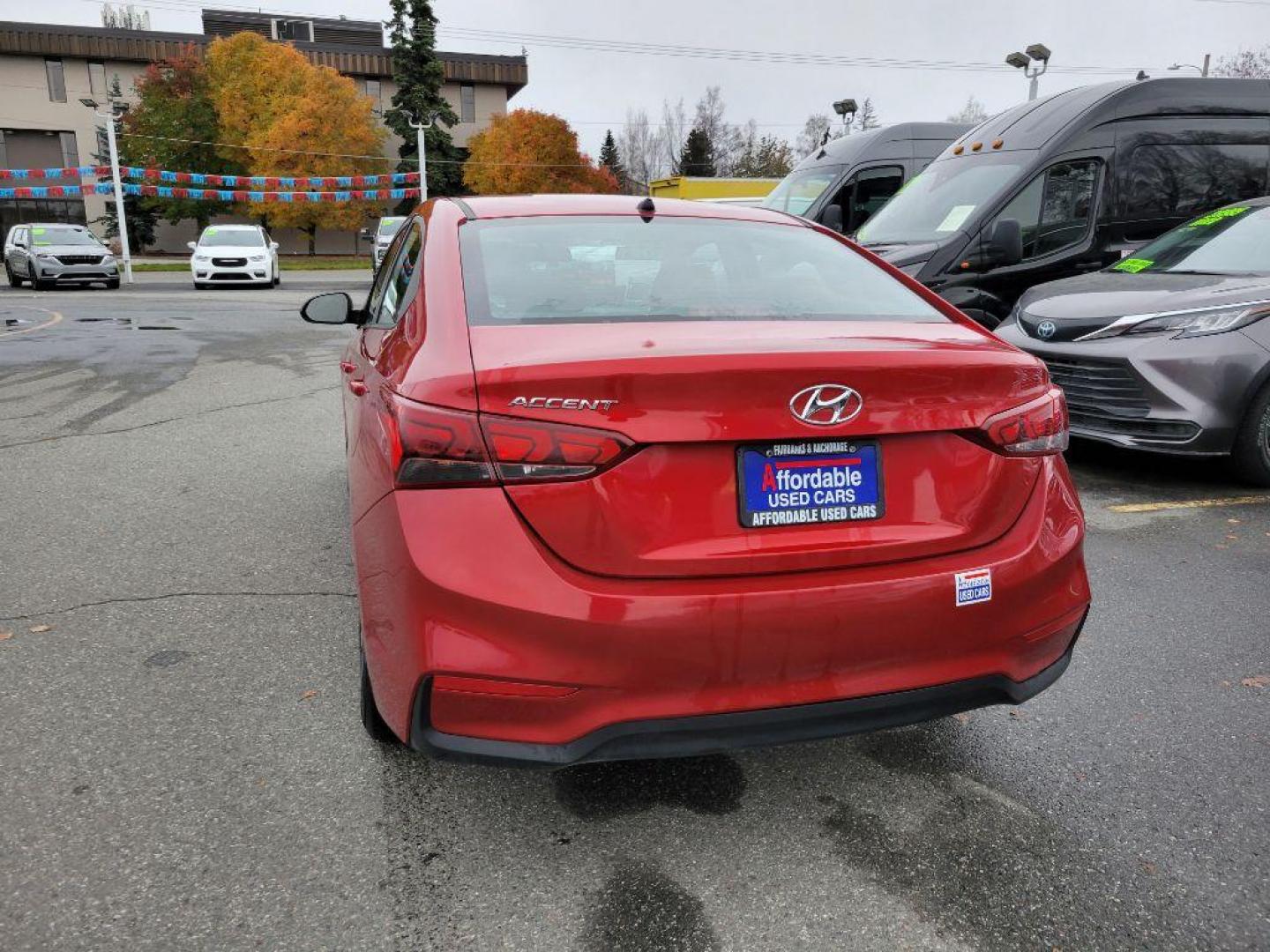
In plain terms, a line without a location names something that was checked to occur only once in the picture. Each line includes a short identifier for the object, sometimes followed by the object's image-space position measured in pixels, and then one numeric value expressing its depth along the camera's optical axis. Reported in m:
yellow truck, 20.23
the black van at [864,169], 12.36
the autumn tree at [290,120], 43.66
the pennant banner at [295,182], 40.80
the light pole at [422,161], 33.81
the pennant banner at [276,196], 39.03
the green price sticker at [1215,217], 6.72
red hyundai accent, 1.95
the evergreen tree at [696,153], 76.00
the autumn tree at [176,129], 45.66
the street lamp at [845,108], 17.84
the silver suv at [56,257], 22.20
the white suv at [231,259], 22.39
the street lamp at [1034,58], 18.80
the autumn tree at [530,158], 46.84
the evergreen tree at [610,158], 77.25
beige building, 50.44
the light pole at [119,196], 28.19
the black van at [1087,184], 8.02
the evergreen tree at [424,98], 52.19
